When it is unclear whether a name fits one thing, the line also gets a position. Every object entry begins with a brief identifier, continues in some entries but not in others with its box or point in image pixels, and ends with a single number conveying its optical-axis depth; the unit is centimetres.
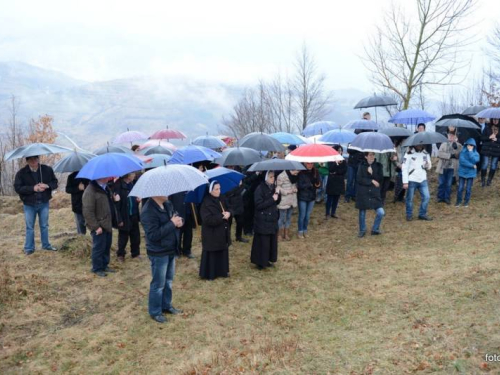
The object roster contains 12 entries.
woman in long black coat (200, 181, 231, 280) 734
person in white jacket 1039
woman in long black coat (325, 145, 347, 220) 1090
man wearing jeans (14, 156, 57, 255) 849
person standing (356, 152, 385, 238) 957
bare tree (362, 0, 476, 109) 1599
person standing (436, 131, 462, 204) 1140
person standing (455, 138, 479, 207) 1105
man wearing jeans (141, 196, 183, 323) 567
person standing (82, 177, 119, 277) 750
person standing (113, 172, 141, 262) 837
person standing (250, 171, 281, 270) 807
